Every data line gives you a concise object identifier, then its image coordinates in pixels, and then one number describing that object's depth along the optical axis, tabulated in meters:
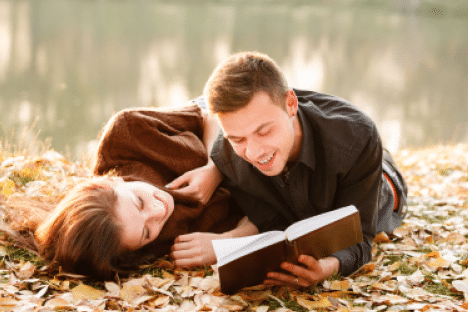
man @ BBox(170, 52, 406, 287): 2.49
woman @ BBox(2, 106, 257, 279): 2.60
